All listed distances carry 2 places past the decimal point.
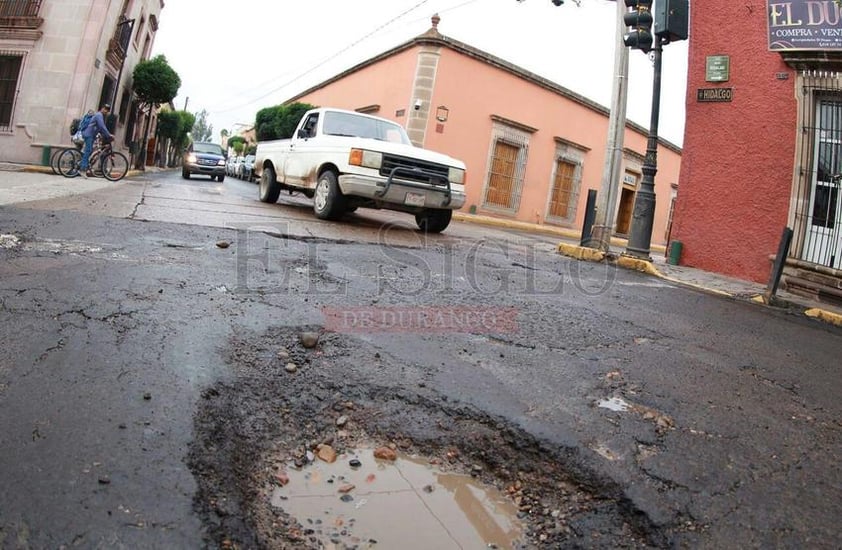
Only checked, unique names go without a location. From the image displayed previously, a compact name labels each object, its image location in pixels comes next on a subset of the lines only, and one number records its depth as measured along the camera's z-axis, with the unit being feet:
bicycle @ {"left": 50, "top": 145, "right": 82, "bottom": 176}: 37.99
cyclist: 37.60
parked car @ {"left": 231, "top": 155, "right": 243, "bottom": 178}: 102.92
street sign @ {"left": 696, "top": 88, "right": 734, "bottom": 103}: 28.86
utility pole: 29.04
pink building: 55.93
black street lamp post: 25.86
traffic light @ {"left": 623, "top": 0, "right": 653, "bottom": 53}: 24.59
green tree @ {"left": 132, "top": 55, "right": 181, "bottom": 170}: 65.36
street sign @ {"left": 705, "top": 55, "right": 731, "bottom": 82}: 29.01
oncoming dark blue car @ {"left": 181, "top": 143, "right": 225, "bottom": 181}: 62.03
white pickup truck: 21.94
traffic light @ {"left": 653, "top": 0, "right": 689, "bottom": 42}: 24.43
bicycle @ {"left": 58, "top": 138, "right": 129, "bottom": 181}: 38.01
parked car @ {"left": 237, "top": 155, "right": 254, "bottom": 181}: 84.40
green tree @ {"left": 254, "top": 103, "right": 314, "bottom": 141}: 81.00
